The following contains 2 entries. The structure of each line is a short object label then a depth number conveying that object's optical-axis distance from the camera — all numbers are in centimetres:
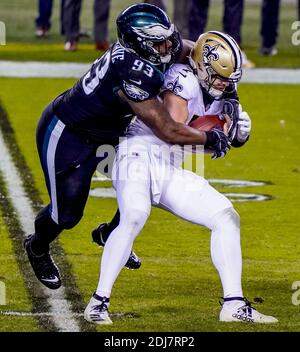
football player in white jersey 1334
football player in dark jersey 1345
